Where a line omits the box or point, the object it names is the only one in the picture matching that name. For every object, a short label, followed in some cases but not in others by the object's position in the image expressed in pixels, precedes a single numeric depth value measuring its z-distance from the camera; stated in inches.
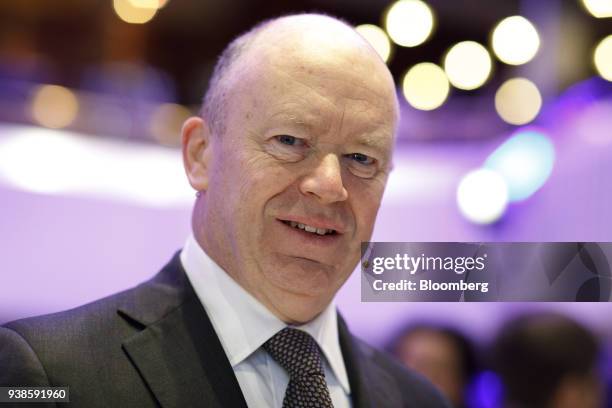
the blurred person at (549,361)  73.2
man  62.7
